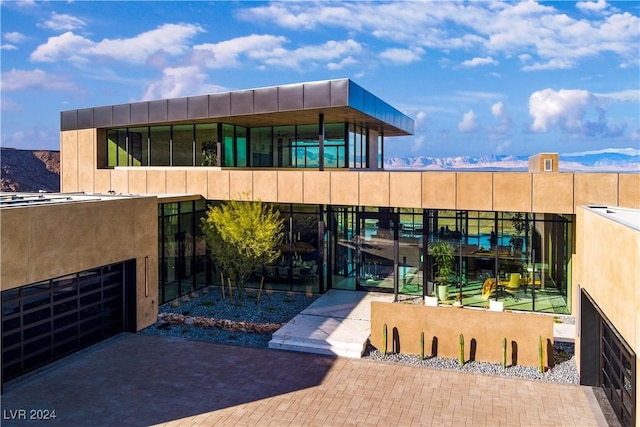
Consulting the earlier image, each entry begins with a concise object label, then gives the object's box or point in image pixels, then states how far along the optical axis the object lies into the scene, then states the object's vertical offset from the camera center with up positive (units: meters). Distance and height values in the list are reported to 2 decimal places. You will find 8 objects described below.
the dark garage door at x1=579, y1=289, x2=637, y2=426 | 10.05 -3.45
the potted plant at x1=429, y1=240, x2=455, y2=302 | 19.66 -2.11
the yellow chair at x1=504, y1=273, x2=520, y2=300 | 18.79 -2.84
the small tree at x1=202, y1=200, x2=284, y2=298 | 18.58 -1.02
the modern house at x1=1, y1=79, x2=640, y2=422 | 16.62 +0.28
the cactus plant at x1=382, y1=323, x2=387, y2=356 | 14.53 -3.78
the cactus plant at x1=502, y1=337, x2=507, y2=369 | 13.50 -3.91
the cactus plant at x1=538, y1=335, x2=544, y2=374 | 13.23 -3.91
